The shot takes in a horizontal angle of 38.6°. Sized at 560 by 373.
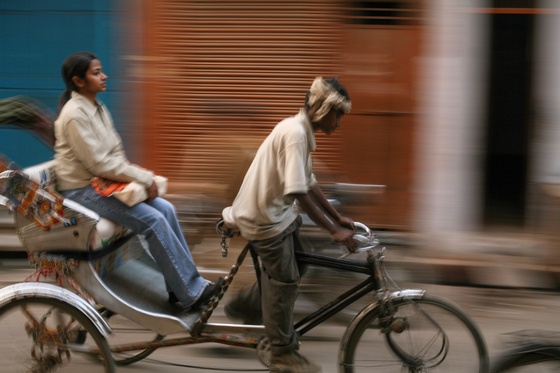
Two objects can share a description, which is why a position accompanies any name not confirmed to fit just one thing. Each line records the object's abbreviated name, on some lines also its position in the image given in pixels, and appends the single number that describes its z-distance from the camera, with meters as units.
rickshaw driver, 3.63
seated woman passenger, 3.84
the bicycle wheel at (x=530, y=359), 3.08
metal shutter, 6.51
